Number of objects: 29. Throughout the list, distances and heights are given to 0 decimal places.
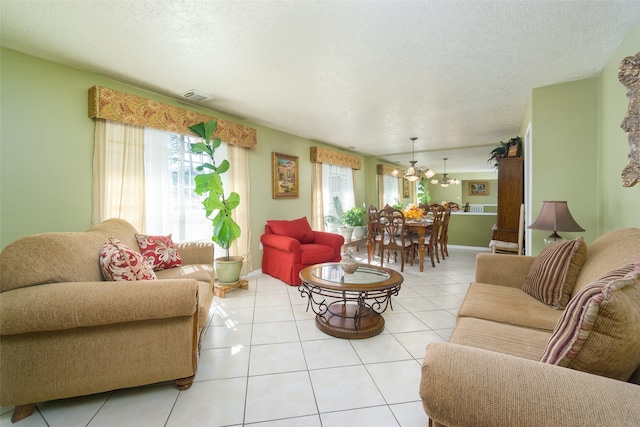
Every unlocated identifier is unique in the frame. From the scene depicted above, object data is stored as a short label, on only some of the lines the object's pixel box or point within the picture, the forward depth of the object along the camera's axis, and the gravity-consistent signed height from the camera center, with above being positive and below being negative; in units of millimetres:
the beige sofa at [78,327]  1403 -656
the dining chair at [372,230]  4902 -385
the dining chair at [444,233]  5475 -494
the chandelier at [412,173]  6038 +806
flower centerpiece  5530 -99
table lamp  2441 -85
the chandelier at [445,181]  10410 +1103
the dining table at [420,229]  4629 -357
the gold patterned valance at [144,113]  2578 +1031
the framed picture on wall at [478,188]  13086 +1025
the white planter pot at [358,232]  6720 -564
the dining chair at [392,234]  4574 -424
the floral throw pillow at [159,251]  2557 -411
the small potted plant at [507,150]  4073 +953
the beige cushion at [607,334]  794 -370
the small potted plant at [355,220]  6480 -259
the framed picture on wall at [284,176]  4719 +596
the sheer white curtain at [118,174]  2646 +354
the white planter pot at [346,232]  6312 -530
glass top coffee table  2279 -666
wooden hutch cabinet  3971 +210
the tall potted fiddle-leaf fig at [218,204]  3232 +57
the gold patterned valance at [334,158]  5527 +1136
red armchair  3814 -579
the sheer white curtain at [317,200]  5641 +187
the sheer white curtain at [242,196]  4012 +196
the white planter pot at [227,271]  3439 -780
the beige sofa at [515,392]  683 -493
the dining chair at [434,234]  4923 -476
